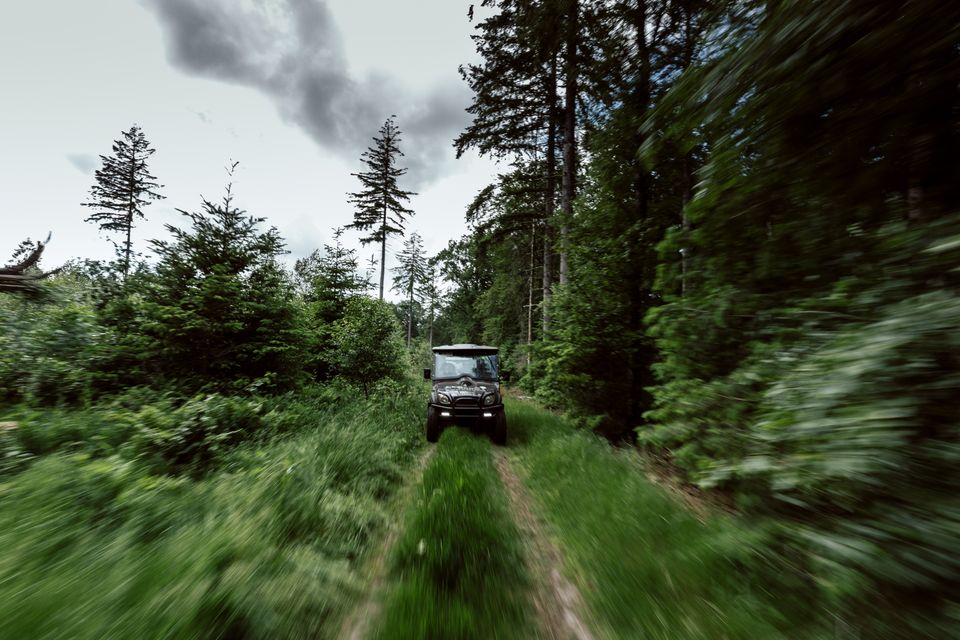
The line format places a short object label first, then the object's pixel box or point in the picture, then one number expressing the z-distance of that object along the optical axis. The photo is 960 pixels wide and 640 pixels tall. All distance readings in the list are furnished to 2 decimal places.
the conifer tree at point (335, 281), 12.26
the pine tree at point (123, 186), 24.91
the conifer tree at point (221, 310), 6.51
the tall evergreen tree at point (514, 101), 11.44
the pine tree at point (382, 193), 22.28
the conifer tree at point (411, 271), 45.47
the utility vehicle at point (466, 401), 7.64
